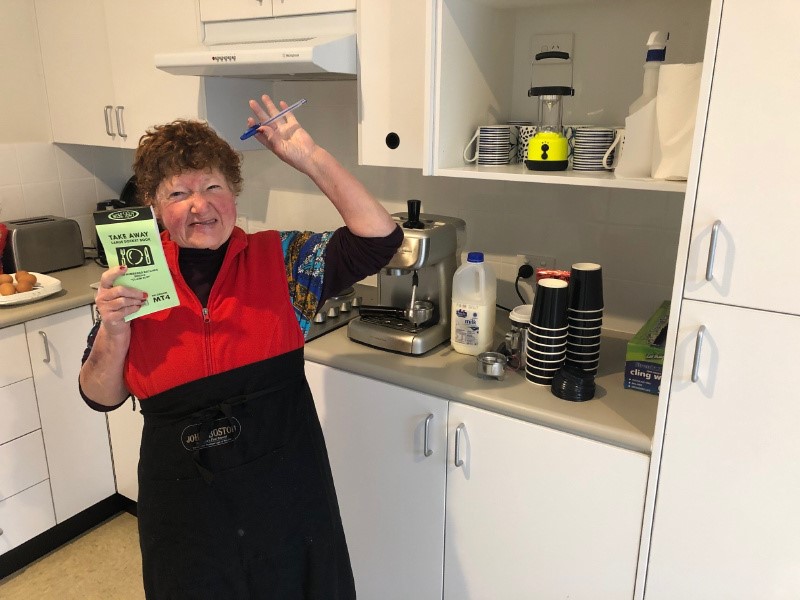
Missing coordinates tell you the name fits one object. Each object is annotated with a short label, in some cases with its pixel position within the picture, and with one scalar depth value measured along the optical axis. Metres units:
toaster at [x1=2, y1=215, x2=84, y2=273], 2.37
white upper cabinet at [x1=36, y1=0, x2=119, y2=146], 2.35
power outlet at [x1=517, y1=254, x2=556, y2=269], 1.99
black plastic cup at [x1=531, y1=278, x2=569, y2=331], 1.53
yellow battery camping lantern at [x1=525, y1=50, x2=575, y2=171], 1.59
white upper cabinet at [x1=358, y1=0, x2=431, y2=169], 1.67
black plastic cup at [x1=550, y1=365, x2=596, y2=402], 1.51
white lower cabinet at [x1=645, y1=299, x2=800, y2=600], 1.21
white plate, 2.08
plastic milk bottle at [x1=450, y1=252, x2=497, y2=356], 1.73
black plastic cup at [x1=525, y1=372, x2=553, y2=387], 1.59
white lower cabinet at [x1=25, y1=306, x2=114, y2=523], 2.17
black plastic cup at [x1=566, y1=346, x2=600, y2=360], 1.57
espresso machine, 1.74
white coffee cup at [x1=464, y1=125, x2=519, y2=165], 1.71
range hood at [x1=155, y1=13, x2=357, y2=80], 1.67
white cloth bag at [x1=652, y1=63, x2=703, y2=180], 1.32
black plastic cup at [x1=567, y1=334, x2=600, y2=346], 1.56
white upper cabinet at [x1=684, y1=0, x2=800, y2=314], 1.09
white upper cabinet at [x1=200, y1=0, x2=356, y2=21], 1.78
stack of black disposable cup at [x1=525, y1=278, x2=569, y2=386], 1.54
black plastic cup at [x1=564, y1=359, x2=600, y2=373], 1.58
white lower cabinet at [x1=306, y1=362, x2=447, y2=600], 1.67
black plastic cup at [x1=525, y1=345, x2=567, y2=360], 1.57
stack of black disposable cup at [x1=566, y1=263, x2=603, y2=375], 1.54
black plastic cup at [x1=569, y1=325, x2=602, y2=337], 1.55
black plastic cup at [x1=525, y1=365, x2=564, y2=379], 1.59
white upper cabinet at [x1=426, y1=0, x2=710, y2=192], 1.61
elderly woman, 1.24
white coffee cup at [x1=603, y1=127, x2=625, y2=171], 1.54
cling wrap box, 1.53
